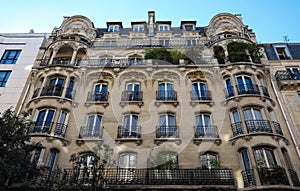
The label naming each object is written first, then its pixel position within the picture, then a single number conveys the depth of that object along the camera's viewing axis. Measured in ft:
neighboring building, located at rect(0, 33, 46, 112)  58.82
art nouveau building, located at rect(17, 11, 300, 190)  43.29
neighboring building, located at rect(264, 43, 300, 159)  52.37
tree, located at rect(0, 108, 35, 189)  33.50
